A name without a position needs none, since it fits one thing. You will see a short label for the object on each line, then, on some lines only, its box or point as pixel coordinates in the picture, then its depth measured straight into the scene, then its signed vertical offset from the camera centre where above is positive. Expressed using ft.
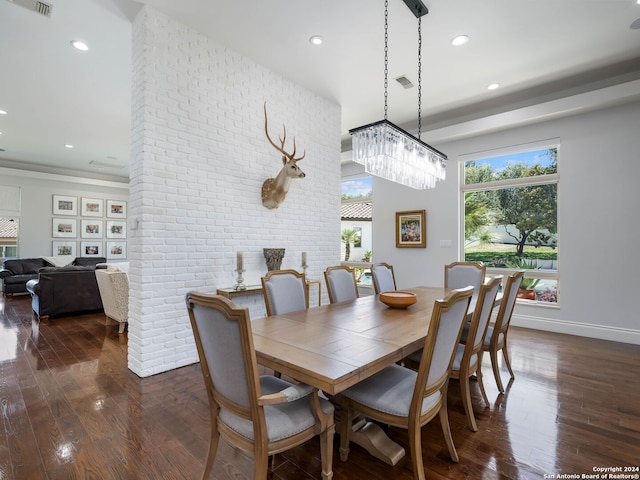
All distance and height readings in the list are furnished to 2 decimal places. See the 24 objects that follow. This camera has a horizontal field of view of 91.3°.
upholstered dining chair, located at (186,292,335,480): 3.85 -2.14
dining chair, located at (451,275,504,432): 6.27 -2.13
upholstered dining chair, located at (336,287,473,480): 4.55 -2.48
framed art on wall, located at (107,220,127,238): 29.48 +1.24
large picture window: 14.49 +1.39
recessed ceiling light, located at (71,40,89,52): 10.73 +6.86
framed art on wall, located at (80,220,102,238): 27.91 +1.18
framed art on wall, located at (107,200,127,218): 29.63 +3.19
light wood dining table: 4.20 -1.69
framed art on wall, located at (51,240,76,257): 26.48 -0.53
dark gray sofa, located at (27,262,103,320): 15.55 -2.56
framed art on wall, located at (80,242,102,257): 27.86 -0.64
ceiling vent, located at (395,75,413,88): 13.06 +6.84
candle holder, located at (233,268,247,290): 11.09 -1.40
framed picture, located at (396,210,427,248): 17.99 +0.77
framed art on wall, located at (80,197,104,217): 27.99 +3.20
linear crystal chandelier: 8.24 +2.57
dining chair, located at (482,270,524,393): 7.84 -2.07
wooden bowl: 7.89 -1.49
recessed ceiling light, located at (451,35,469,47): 10.39 +6.81
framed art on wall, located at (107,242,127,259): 29.43 -0.76
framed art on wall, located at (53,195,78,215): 26.50 +3.19
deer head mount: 11.85 +2.34
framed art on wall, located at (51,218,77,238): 26.45 +1.21
